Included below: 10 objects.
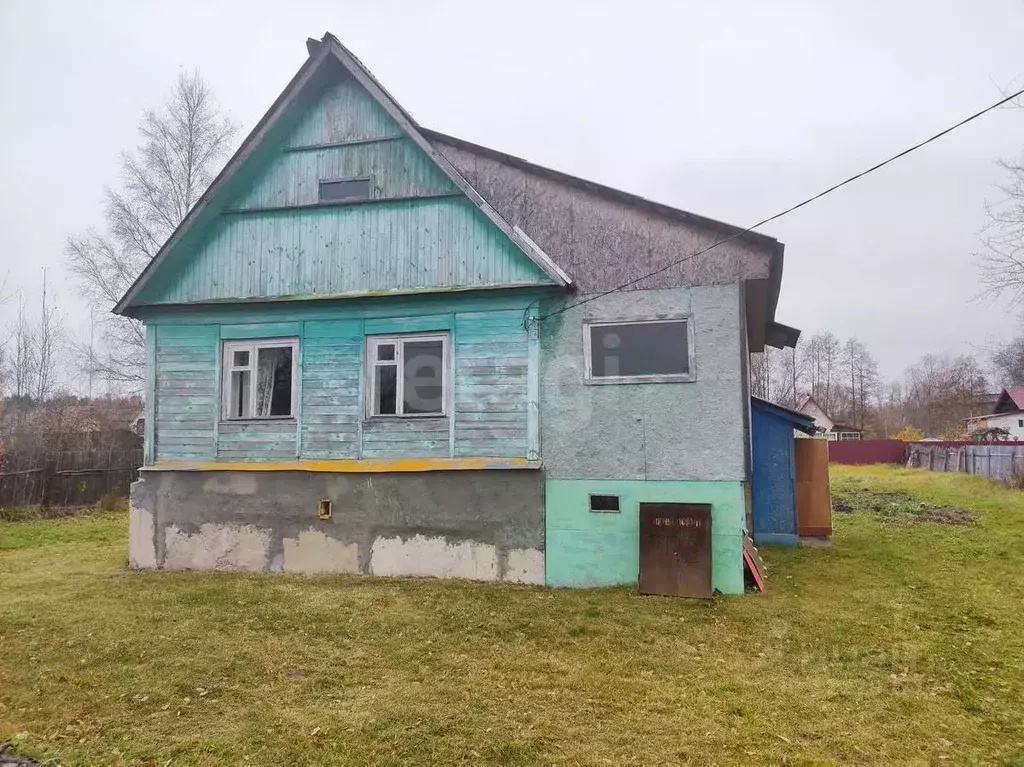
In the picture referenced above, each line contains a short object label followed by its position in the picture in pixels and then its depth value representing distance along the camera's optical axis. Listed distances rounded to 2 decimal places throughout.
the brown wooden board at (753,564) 8.72
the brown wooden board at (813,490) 12.46
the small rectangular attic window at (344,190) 10.27
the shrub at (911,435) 55.84
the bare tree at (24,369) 31.58
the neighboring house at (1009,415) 49.41
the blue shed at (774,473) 12.48
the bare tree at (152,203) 21.03
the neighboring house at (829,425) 63.59
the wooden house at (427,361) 8.90
